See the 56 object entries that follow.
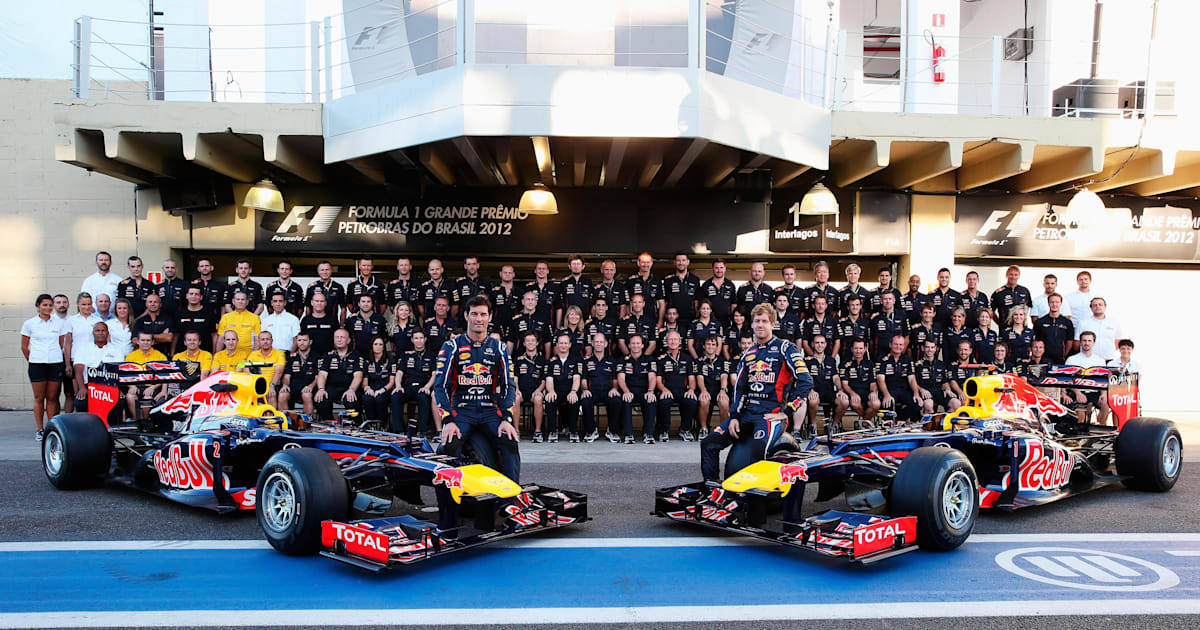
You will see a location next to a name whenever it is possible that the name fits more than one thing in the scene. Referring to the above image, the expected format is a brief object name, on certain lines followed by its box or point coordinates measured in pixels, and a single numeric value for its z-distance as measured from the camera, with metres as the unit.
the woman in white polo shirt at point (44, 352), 10.09
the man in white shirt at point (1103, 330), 11.00
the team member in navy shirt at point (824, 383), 10.48
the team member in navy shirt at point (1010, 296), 11.44
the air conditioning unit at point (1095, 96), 11.70
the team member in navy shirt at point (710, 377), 10.45
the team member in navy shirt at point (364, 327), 10.55
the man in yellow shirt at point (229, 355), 9.80
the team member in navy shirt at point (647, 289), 11.10
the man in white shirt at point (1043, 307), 11.95
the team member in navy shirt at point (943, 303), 11.26
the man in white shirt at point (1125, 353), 9.91
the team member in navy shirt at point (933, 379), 10.63
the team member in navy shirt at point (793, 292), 11.14
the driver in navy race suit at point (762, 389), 6.22
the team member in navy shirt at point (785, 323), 10.70
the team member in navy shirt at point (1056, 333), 11.05
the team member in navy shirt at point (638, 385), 10.30
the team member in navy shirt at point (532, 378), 10.24
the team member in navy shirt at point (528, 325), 10.63
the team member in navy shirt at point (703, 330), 10.67
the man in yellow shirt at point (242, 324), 10.20
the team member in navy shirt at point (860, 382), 10.64
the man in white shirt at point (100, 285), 11.26
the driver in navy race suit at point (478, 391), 5.96
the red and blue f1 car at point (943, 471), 5.03
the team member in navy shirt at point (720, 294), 11.16
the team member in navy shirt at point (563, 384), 10.23
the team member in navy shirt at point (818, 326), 10.88
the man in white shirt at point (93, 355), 10.03
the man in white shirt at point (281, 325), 10.66
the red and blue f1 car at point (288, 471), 4.89
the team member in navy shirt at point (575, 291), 11.02
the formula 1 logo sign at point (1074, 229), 13.09
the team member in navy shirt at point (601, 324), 10.56
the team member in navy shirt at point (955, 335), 10.80
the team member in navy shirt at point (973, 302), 11.23
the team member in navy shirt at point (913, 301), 11.34
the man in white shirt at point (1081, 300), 11.60
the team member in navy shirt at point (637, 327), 10.74
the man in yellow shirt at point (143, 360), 9.60
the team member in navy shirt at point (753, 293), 11.10
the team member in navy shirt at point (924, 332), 10.80
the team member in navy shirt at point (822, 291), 11.26
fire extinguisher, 11.71
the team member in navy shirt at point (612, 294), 11.01
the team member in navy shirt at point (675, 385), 10.41
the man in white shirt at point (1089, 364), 9.41
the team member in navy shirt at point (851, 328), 10.94
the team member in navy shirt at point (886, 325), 10.93
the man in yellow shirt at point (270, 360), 9.81
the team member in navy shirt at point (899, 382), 10.59
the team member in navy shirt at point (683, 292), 11.22
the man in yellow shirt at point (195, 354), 9.67
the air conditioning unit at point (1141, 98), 11.58
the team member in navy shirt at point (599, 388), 10.31
